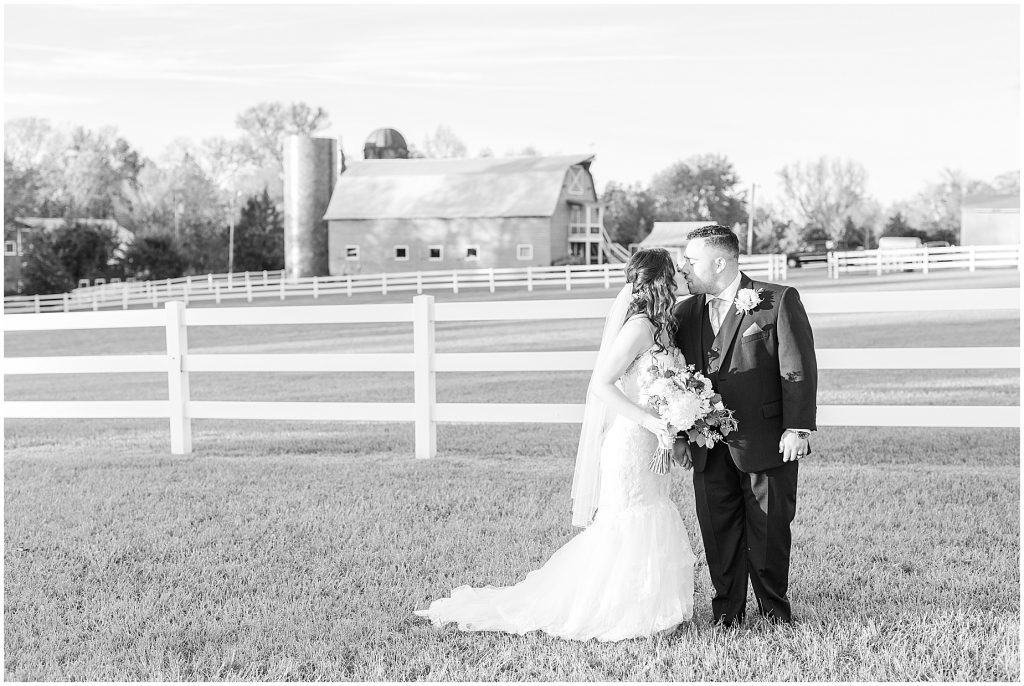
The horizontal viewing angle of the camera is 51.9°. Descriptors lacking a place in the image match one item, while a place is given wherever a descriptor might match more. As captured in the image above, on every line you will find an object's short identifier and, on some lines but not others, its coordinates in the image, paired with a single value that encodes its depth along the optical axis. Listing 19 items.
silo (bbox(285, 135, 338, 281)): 55.00
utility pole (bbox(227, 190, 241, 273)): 56.08
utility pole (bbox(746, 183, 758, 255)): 59.53
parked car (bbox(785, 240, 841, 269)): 54.53
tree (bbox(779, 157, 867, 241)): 71.44
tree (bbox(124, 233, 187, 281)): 52.88
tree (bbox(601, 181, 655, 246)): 66.19
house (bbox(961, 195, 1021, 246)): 52.56
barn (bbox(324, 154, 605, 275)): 50.81
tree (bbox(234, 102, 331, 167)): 72.50
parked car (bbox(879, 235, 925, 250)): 54.91
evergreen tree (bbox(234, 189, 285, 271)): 57.81
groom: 4.52
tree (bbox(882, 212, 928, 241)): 62.69
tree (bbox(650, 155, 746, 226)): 74.00
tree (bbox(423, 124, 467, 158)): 72.81
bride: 4.64
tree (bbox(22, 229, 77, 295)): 49.03
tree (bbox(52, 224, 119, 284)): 51.16
